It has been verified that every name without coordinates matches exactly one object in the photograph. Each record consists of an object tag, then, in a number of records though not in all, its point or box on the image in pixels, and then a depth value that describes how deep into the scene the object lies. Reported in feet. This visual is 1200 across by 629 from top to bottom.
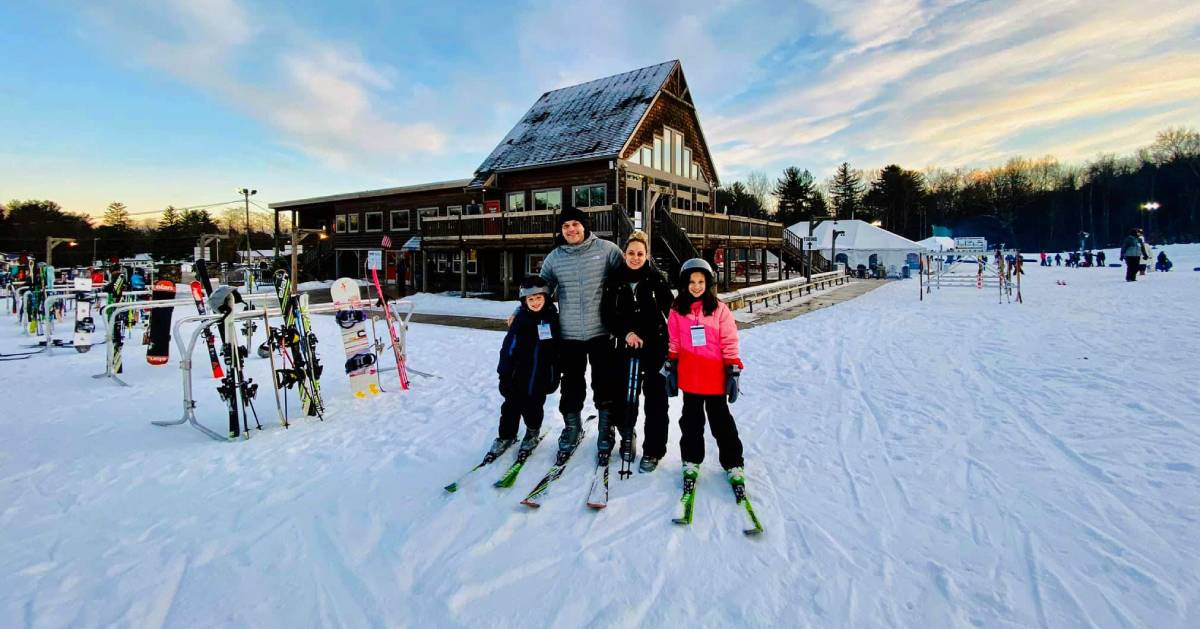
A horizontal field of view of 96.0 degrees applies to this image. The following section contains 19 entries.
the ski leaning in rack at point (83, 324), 31.83
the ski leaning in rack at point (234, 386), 16.49
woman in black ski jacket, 13.09
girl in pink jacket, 12.29
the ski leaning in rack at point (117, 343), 25.25
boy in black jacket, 13.97
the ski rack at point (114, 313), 23.13
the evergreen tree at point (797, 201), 200.64
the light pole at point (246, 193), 135.23
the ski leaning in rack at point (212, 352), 18.20
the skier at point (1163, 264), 86.69
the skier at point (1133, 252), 61.52
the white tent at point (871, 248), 121.60
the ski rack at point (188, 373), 16.89
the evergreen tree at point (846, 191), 221.87
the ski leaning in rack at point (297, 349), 17.70
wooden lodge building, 57.11
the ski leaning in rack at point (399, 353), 22.16
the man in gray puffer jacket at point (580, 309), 13.56
